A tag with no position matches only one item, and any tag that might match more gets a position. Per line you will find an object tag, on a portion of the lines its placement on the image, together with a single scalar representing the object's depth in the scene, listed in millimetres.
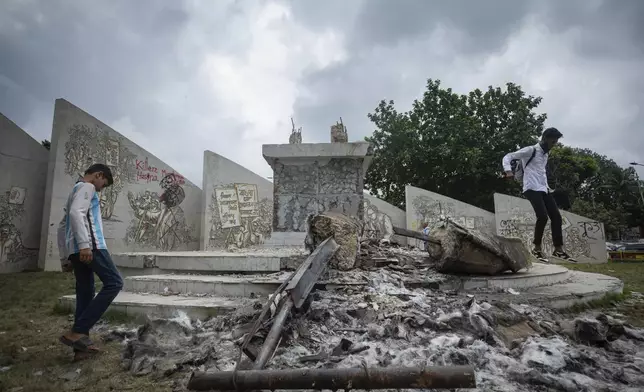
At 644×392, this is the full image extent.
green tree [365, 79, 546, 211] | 21016
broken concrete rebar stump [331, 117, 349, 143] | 7160
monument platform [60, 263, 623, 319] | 3631
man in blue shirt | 2826
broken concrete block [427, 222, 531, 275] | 4098
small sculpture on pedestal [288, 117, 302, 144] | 7223
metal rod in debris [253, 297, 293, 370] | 2115
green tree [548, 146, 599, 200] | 26281
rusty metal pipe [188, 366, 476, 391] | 1632
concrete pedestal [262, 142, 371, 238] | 6672
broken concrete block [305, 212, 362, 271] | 4461
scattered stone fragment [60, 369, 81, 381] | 2410
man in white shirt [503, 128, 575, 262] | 4719
